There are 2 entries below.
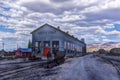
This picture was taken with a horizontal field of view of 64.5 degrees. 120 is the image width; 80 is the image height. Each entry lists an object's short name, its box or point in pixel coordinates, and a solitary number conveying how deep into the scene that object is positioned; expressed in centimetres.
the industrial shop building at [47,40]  2631
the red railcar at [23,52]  2694
